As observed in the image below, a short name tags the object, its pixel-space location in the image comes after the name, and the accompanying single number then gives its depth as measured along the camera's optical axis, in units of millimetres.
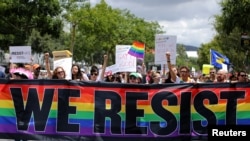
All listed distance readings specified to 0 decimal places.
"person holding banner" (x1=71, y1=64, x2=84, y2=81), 10539
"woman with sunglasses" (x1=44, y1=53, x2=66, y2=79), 9578
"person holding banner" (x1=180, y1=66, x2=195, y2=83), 10602
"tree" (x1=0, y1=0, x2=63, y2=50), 30453
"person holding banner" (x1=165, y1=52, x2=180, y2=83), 9914
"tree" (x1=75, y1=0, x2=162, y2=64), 51050
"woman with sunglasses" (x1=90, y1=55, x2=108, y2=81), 11937
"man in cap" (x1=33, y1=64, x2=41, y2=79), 12852
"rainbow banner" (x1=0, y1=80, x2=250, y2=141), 8539
